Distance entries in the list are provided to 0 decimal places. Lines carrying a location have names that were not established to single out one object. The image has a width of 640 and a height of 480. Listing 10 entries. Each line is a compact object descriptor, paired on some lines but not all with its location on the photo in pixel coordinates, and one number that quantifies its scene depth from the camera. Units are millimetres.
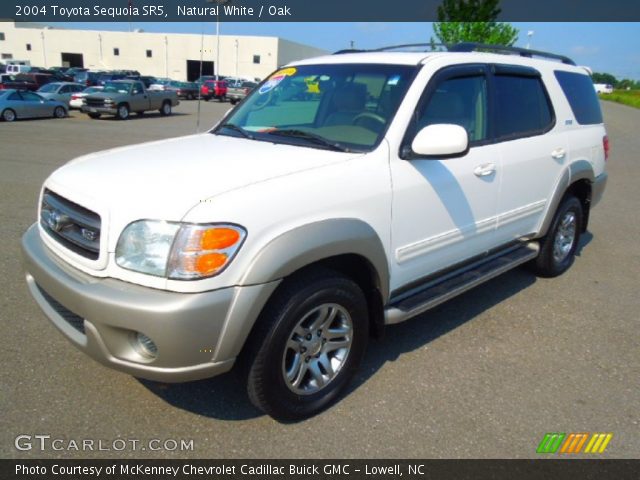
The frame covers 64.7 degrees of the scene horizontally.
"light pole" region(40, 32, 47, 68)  69100
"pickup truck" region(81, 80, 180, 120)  20609
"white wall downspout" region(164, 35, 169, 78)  65788
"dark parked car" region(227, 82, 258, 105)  33678
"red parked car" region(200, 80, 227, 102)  35250
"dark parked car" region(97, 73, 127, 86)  37781
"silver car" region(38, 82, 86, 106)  22281
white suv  2258
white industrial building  64625
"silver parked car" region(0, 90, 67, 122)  18016
